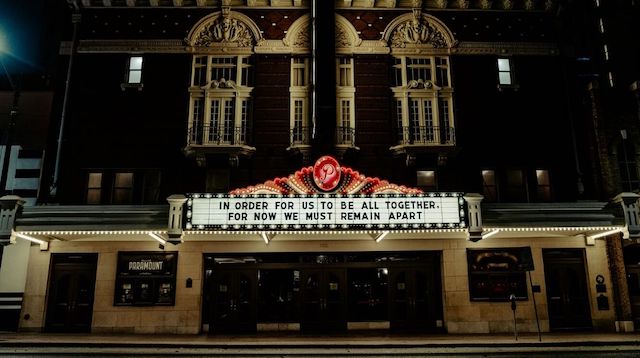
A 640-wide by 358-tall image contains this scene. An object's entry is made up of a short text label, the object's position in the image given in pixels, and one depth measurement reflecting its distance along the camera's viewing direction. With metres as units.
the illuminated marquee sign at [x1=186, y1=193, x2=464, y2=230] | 14.70
